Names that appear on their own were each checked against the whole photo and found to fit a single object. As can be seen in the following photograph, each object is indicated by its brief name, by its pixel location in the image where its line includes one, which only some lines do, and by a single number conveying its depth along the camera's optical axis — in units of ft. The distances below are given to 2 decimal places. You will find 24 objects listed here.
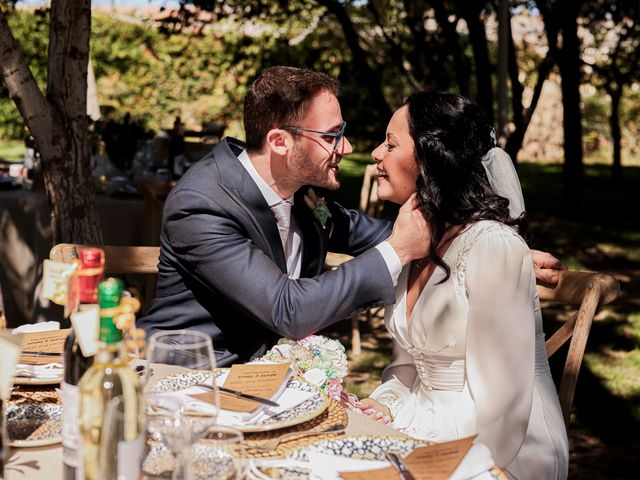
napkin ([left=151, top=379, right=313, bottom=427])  4.69
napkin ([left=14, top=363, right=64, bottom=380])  6.64
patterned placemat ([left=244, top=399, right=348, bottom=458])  5.50
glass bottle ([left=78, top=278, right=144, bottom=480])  4.45
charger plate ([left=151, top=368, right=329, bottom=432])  5.67
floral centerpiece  7.37
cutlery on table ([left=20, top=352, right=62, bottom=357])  7.12
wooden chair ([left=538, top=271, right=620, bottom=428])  8.09
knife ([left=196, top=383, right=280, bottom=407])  6.07
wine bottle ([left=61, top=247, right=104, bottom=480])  4.71
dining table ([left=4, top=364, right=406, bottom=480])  5.14
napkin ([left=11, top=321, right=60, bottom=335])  8.06
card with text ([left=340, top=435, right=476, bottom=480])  5.10
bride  7.52
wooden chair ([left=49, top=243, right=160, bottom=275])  10.07
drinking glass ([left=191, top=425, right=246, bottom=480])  4.70
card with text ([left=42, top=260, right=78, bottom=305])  5.06
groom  7.53
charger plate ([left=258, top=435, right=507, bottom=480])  5.48
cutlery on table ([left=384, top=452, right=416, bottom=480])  5.15
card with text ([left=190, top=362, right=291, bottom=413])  6.03
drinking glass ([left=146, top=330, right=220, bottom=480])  4.49
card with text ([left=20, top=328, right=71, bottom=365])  7.02
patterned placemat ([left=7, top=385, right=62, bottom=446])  5.67
